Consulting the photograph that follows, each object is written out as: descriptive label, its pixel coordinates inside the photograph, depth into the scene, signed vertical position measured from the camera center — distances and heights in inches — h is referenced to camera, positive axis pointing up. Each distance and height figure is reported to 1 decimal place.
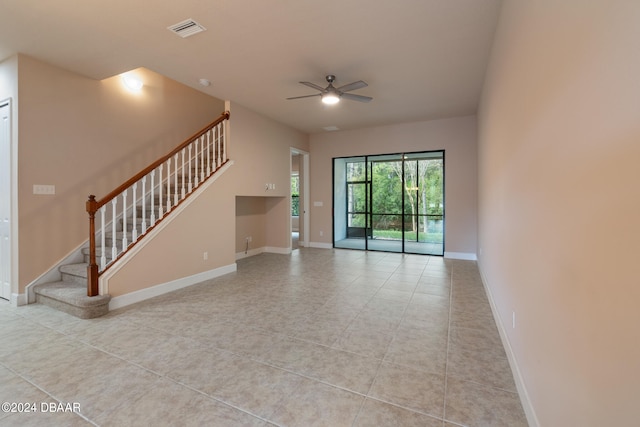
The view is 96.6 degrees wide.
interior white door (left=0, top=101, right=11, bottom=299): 139.2 +6.6
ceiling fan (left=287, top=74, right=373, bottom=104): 153.6 +65.1
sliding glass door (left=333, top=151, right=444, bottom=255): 265.7 +6.8
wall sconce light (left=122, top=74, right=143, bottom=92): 180.5 +82.8
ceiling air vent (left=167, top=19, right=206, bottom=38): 114.3 +75.0
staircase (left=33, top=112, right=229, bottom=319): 126.0 -18.3
